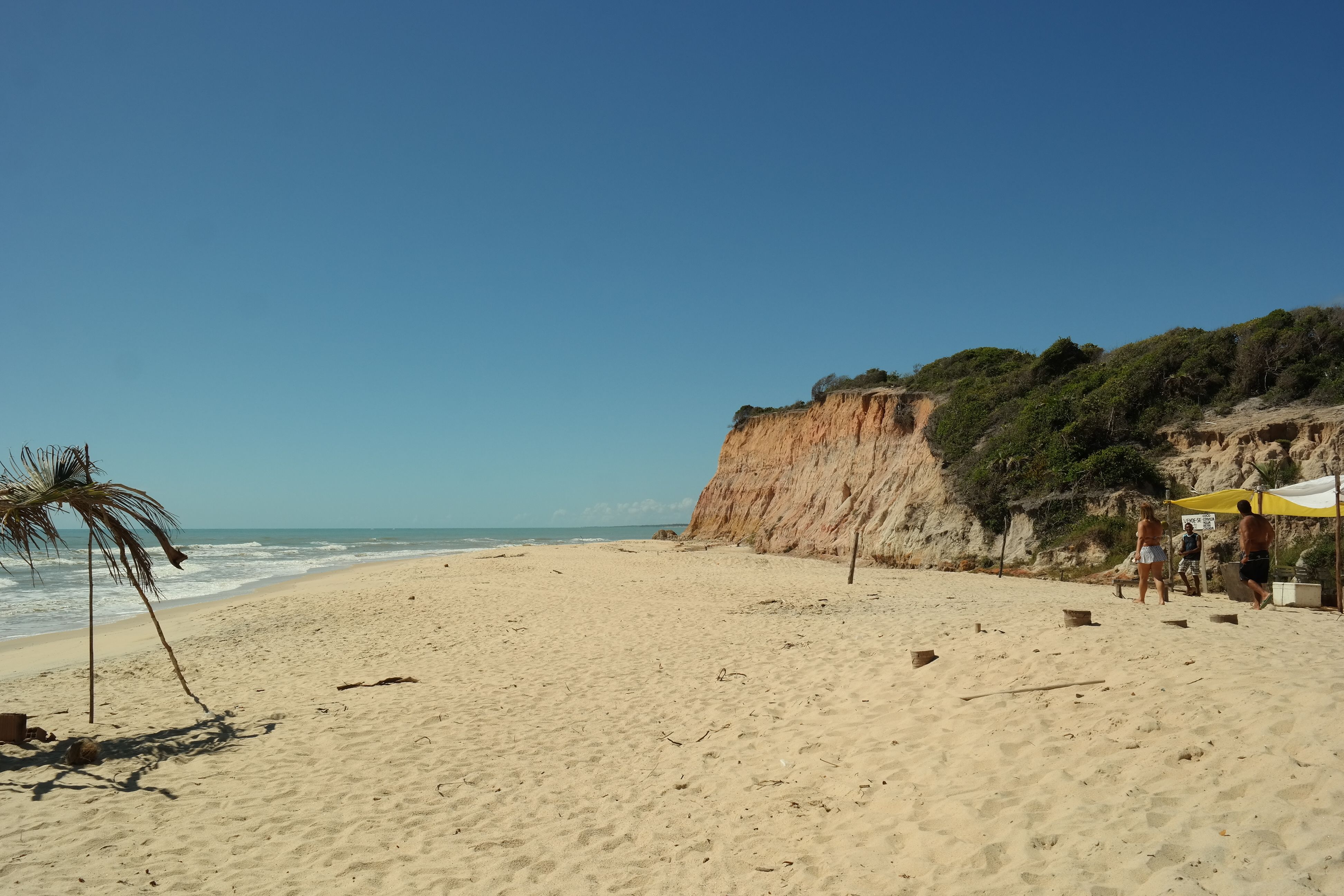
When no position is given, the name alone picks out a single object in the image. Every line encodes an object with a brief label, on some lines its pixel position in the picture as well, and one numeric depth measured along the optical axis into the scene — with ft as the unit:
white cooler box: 36.58
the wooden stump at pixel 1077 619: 25.79
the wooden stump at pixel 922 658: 24.62
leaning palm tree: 21.20
